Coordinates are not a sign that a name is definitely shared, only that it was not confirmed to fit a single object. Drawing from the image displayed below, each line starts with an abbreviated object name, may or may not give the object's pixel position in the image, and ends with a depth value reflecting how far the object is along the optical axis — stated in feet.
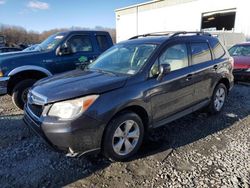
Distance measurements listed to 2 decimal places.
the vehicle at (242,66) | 21.56
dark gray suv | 7.70
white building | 52.29
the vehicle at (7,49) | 40.82
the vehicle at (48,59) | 14.34
